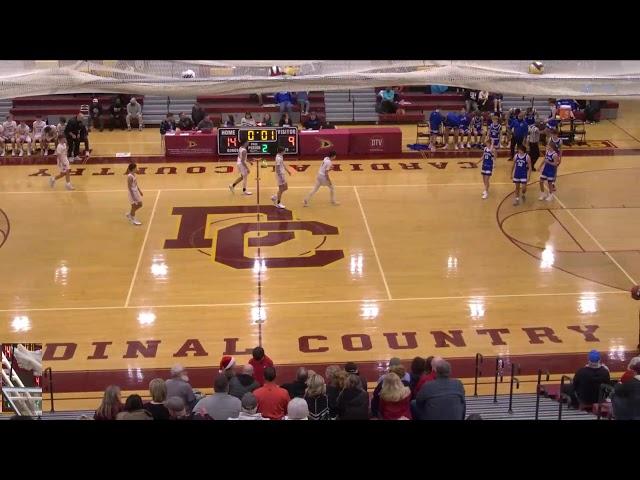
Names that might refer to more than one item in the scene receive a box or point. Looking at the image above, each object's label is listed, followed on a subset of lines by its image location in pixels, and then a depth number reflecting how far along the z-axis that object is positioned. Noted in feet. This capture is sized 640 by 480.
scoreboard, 76.79
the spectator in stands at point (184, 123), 90.48
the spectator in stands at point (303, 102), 100.01
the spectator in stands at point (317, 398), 33.35
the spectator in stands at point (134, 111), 97.24
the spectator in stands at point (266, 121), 88.51
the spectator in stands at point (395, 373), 33.65
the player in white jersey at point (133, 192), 63.57
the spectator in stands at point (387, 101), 98.94
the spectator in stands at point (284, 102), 98.59
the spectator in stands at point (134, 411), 28.96
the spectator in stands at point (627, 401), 32.40
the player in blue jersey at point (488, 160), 69.77
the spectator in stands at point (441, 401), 31.24
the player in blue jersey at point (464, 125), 87.51
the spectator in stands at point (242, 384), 35.42
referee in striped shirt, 76.64
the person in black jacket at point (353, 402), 32.04
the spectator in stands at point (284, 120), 93.68
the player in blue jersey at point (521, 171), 68.39
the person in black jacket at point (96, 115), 97.66
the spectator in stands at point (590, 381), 36.96
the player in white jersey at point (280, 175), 66.85
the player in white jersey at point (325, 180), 66.95
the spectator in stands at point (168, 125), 89.71
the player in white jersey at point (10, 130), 85.61
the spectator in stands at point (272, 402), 33.35
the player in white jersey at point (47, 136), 85.61
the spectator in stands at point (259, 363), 39.33
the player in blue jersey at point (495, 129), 83.66
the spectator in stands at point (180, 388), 35.09
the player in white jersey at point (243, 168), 70.95
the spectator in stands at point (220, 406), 32.17
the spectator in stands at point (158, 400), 31.01
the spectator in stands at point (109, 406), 30.30
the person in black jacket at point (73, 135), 84.07
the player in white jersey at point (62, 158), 73.20
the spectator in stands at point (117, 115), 97.81
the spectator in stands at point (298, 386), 35.50
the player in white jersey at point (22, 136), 85.71
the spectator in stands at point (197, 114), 91.75
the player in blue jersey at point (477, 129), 87.86
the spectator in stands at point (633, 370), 35.73
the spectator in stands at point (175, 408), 30.55
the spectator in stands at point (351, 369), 35.32
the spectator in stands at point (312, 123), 90.58
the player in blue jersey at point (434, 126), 86.89
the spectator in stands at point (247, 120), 88.98
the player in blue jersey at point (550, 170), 68.08
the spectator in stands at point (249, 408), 31.81
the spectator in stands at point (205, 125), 87.35
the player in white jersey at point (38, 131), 86.63
